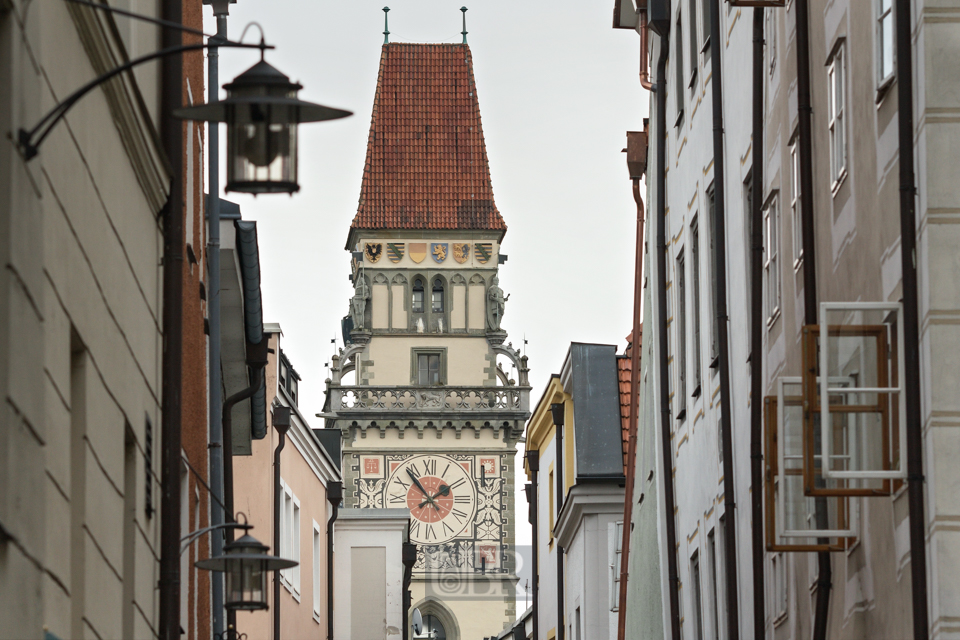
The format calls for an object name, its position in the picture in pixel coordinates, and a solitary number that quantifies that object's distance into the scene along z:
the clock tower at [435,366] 162.62
